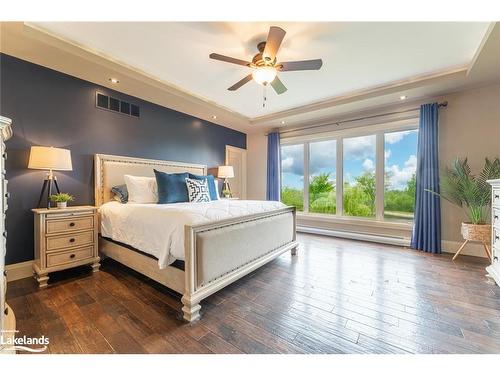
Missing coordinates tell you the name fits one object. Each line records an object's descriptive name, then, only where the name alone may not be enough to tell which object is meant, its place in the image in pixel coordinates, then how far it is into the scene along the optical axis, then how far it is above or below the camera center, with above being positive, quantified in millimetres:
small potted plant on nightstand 2432 -148
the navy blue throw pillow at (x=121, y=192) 2949 -81
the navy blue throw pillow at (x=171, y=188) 2891 -24
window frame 3877 +792
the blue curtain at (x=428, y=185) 3328 +24
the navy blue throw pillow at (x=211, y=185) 3365 +22
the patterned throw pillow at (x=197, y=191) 3039 -67
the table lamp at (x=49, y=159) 2254 +297
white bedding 1795 -346
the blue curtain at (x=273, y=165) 5199 +527
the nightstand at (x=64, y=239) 2203 -592
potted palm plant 2760 -87
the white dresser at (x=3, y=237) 1145 -293
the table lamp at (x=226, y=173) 4656 +294
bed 1735 -520
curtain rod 3357 +1324
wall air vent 3039 +1238
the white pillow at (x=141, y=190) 2936 -52
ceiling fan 1933 +1214
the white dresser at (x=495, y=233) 2211 -499
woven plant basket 2709 -591
